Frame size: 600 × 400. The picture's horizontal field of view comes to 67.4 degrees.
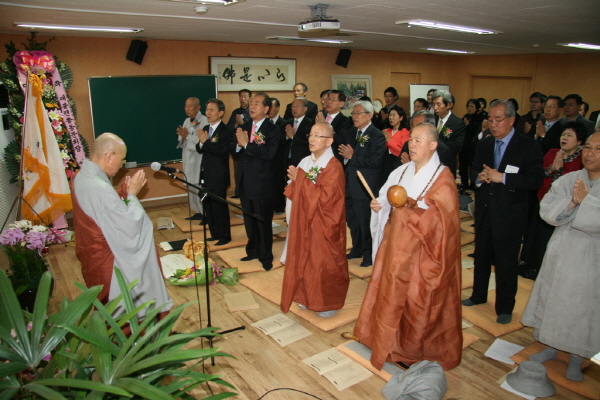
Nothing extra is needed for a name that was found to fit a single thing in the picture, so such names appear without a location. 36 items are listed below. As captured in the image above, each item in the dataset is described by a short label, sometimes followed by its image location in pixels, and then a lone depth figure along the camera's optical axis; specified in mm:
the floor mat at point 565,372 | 2715
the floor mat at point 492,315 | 3418
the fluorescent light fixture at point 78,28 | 4794
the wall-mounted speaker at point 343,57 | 8633
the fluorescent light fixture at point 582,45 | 6977
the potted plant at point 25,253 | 3529
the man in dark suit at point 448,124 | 4787
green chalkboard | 6238
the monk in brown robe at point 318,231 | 3387
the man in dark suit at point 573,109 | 5359
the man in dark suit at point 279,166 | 6036
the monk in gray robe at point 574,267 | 2598
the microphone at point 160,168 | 2619
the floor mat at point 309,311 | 3521
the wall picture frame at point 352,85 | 8844
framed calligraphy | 7344
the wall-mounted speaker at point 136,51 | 6379
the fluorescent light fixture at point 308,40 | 6635
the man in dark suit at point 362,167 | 4371
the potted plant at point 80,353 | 1170
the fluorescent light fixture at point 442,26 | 4913
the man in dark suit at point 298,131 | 5680
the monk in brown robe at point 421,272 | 2643
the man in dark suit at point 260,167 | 4348
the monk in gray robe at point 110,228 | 2598
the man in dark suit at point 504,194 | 3258
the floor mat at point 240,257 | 4574
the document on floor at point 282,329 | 3318
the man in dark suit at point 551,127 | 5085
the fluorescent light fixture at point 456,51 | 8902
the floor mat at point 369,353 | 2868
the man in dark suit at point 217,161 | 4992
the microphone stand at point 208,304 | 2799
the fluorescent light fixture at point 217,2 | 3456
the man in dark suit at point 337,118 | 5104
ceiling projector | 4035
